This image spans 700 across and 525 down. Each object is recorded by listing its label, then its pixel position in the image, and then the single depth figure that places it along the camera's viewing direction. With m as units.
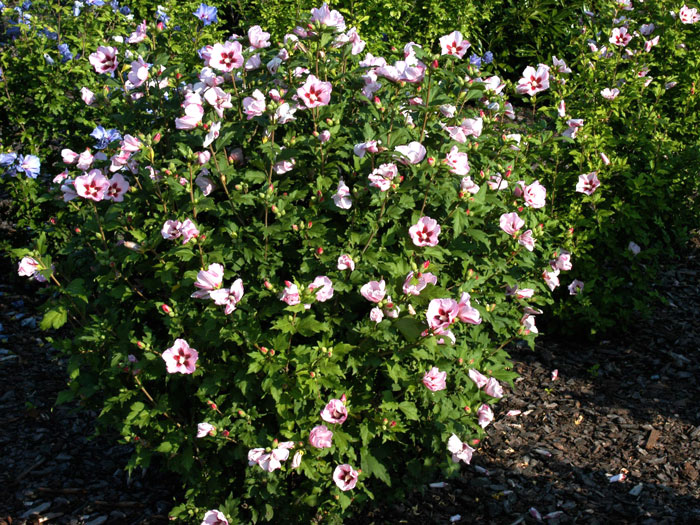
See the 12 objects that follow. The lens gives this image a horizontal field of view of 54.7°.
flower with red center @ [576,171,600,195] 4.01
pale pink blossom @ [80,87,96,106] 3.17
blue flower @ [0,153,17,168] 4.17
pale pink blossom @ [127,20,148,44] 2.97
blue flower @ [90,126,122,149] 3.81
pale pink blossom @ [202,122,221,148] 2.47
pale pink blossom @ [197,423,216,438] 2.45
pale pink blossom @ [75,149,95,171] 2.76
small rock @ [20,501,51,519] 3.07
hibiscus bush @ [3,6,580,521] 2.48
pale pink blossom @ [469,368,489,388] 2.76
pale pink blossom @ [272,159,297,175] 2.62
